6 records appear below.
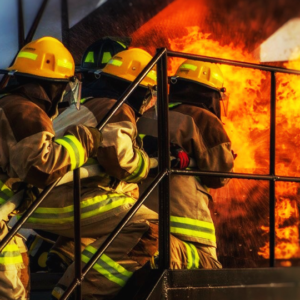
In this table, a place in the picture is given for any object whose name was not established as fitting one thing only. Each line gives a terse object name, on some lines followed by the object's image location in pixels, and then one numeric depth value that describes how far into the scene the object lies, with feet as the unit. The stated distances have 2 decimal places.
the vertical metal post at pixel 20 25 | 51.88
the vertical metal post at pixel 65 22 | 52.44
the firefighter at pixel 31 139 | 30.22
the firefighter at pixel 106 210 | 34.55
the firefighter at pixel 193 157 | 38.14
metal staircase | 31.96
